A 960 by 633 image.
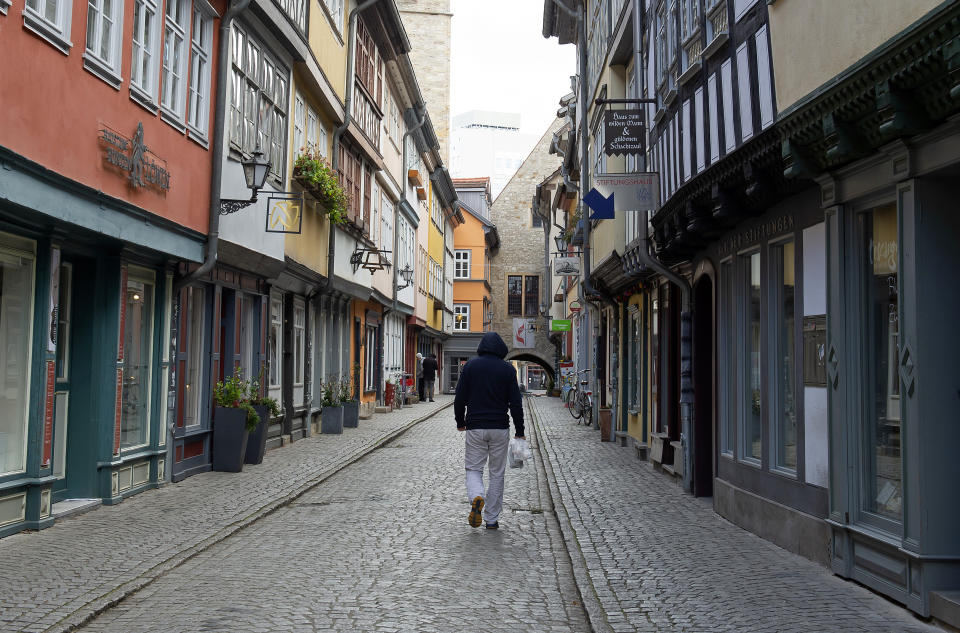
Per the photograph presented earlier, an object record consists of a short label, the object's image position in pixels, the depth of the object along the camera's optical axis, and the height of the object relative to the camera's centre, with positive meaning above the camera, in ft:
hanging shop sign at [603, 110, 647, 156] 45.19 +11.13
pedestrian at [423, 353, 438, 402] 122.11 +0.01
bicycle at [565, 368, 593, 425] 83.76 -2.40
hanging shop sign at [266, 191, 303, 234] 46.21 +7.61
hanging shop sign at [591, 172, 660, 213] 43.70 +8.24
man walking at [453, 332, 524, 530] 31.12 -1.46
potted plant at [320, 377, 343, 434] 67.82 -3.04
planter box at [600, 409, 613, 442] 65.67 -3.35
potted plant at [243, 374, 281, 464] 46.91 -2.95
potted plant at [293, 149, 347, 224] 55.47 +11.03
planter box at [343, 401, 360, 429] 72.95 -3.27
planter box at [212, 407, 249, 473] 43.55 -2.99
